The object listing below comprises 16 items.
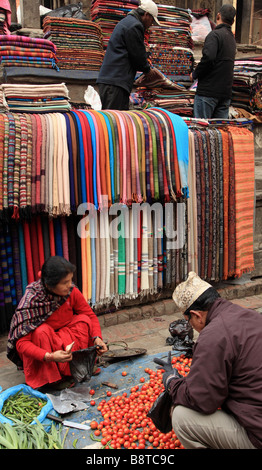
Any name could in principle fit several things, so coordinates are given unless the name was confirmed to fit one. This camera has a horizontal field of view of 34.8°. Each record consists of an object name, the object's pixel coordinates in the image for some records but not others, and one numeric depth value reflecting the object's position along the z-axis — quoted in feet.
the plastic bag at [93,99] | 15.01
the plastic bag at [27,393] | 8.71
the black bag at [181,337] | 11.74
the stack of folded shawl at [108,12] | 18.61
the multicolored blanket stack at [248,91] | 18.39
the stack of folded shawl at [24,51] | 13.82
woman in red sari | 9.28
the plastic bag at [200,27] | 23.39
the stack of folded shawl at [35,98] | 12.29
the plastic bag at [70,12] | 19.32
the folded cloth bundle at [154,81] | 15.91
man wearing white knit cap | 6.42
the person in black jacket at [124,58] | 13.97
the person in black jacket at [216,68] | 16.06
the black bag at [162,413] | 7.72
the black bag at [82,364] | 9.78
